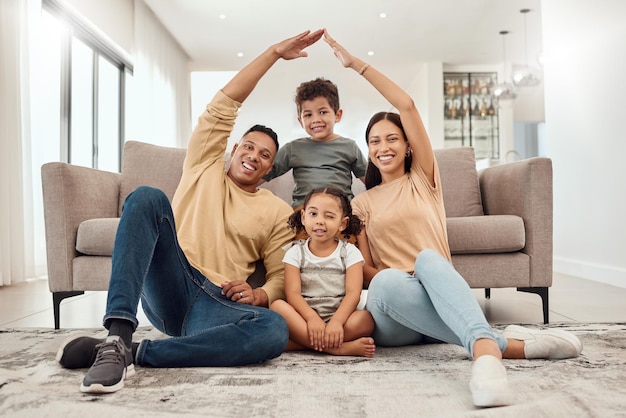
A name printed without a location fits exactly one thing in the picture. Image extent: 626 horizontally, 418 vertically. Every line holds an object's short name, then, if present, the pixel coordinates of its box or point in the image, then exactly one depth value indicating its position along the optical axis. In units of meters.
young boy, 1.95
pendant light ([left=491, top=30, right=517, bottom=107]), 6.14
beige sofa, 2.02
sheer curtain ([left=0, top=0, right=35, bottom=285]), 3.44
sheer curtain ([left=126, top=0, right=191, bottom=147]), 5.64
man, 1.19
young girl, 1.42
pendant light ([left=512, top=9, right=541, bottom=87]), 5.86
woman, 1.19
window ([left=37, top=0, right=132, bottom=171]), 4.48
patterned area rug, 0.97
